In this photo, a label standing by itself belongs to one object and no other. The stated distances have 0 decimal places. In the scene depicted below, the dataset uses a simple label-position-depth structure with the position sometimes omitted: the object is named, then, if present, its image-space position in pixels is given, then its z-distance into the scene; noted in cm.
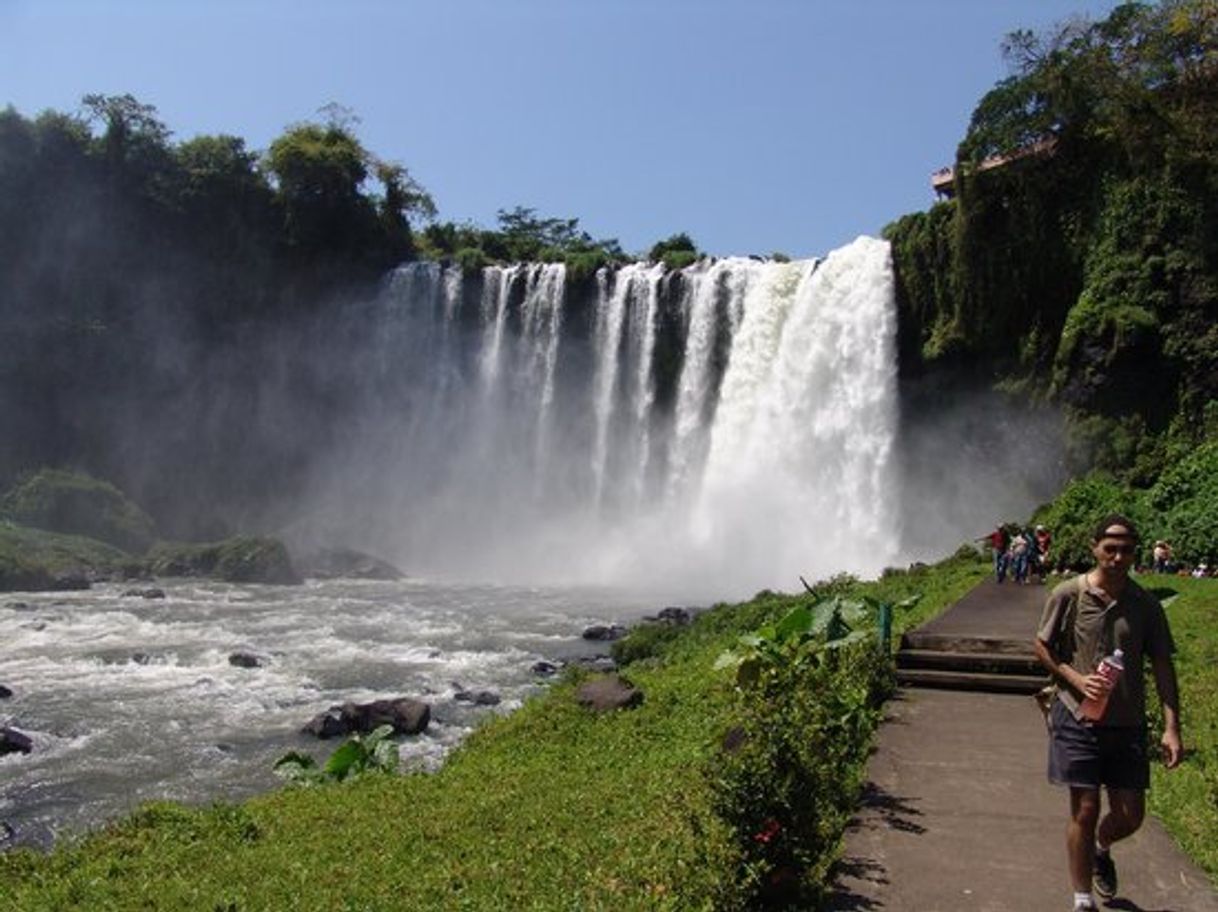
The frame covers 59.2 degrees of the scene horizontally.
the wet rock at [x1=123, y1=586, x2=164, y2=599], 2902
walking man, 477
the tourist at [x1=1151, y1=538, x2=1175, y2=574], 1888
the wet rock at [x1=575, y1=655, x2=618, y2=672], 1879
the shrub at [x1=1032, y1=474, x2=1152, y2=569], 2091
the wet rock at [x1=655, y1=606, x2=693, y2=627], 2338
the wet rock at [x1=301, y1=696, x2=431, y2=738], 1428
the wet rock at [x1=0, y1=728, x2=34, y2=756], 1348
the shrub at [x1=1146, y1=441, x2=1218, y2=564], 1928
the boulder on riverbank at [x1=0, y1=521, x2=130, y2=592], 3166
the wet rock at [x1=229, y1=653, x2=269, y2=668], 1892
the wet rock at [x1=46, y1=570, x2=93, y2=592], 3166
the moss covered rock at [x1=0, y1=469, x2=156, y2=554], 4006
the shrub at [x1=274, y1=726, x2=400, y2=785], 1024
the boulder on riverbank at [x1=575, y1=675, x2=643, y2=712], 1200
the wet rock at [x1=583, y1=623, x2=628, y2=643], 2228
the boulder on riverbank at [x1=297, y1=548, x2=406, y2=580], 3584
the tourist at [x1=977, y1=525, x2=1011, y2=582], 1947
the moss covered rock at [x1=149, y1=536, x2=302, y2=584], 3394
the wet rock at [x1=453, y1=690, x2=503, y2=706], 1605
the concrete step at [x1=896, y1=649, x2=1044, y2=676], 1041
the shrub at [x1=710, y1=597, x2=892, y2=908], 488
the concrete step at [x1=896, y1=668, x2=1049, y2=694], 1009
